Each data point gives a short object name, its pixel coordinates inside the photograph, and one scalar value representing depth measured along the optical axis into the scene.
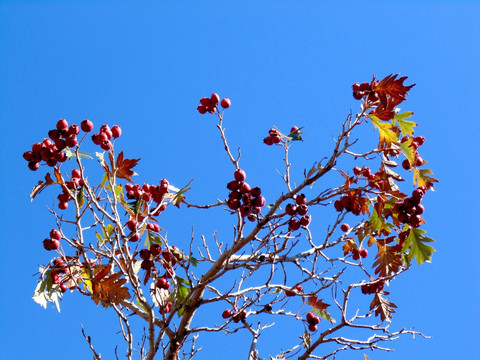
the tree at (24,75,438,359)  3.70
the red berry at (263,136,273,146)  4.50
